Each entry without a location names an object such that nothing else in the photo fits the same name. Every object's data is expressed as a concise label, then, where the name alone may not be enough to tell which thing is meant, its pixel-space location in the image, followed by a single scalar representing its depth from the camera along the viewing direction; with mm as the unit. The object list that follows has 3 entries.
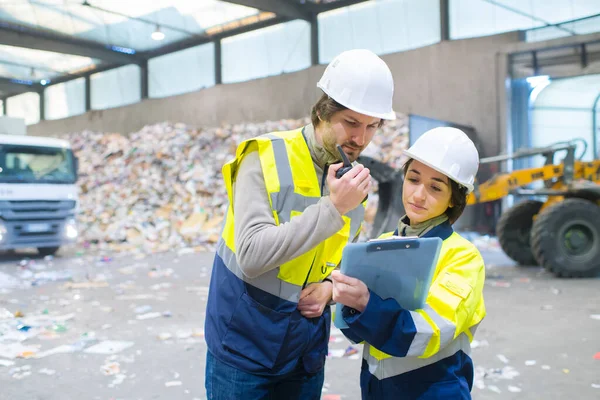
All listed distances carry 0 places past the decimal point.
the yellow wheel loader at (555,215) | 7801
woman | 1470
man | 1513
